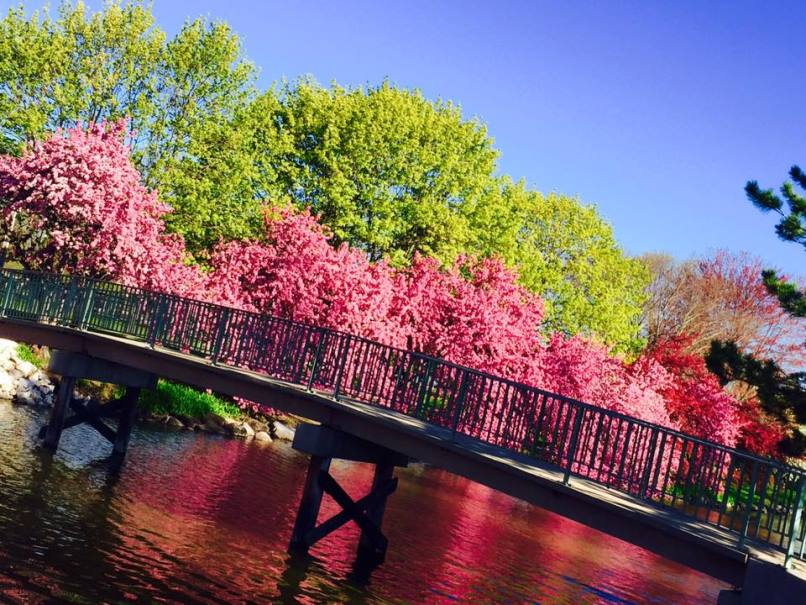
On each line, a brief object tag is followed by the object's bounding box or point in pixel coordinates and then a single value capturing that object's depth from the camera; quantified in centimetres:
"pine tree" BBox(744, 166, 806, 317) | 2181
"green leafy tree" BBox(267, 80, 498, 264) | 3897
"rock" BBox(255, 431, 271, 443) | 3275
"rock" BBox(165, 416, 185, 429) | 3090
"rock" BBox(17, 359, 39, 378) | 2979
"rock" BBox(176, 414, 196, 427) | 3141
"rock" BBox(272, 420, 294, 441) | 3444
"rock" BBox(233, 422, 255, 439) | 3253
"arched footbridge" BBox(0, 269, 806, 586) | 1193
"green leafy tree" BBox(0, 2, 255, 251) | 3566
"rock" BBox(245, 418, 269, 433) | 3394
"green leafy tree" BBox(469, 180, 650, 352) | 4719
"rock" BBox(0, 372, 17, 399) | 2788
